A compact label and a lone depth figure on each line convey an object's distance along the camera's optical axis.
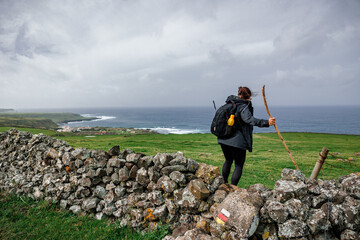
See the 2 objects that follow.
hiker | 4.34
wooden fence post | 4.69
